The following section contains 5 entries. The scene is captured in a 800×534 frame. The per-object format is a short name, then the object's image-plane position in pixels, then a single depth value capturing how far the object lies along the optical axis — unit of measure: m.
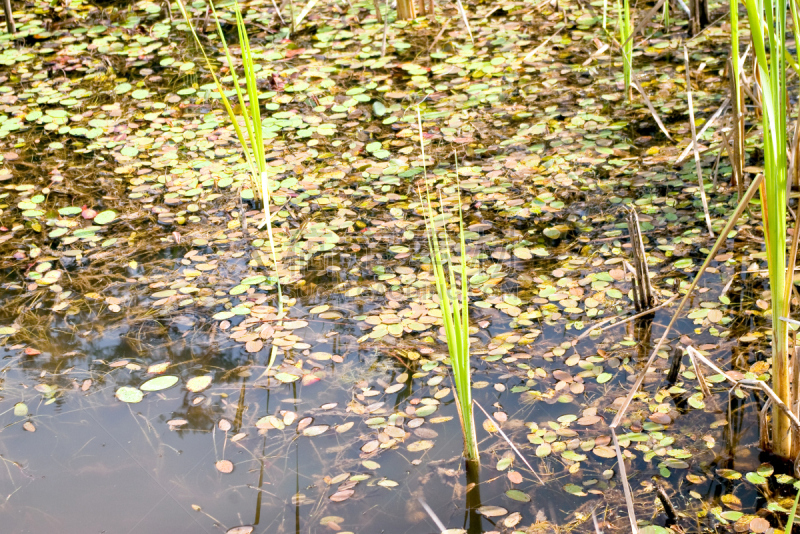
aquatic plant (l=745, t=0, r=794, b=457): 1.31
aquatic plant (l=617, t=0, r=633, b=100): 3.23
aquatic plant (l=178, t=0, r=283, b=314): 2.33
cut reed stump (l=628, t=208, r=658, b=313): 2.16
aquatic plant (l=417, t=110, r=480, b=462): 1.61
